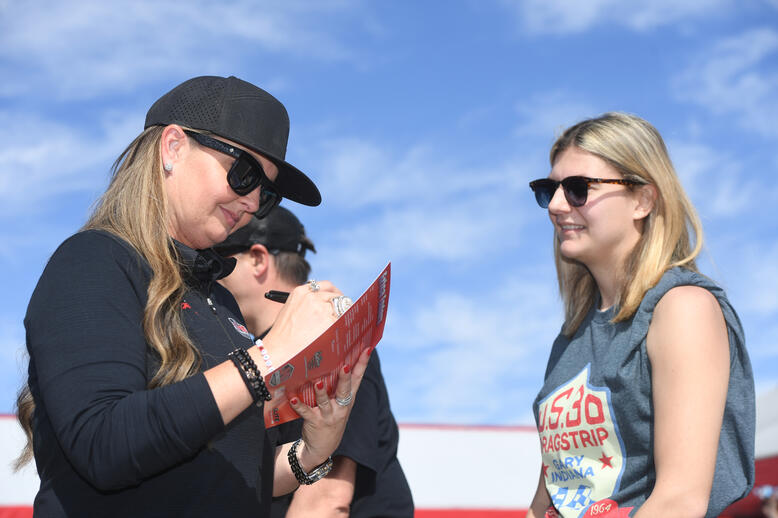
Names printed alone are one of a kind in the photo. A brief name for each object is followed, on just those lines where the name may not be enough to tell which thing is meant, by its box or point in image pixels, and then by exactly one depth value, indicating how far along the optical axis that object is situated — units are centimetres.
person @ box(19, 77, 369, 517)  154
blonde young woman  220
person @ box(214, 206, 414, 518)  268
